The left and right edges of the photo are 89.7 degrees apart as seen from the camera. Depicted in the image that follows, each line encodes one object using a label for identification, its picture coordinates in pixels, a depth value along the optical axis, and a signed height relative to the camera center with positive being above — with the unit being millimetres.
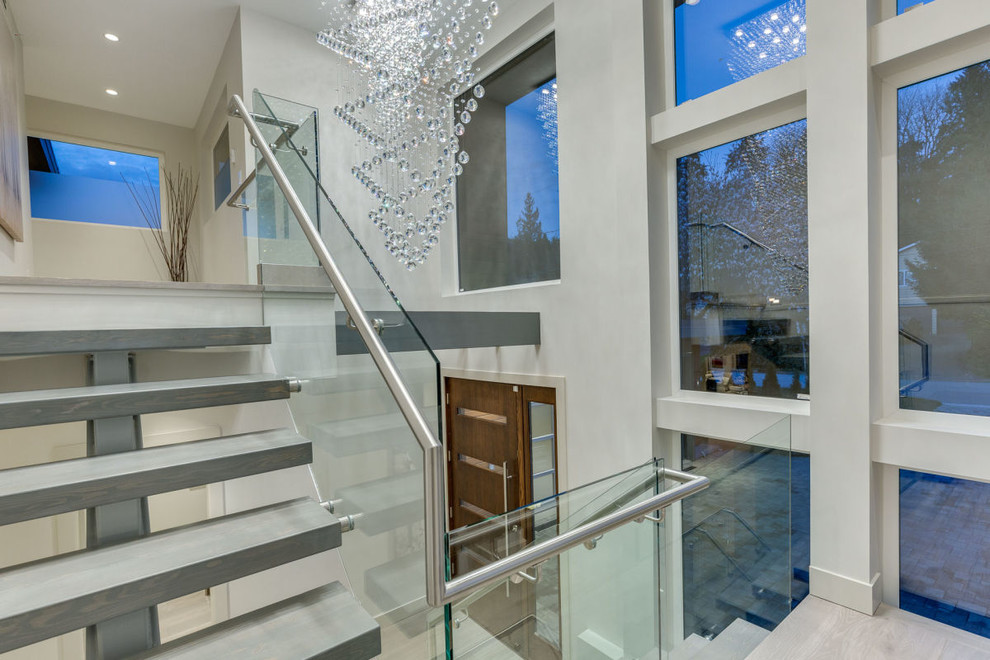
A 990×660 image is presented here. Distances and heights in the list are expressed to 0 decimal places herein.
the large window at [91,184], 5723 +1803
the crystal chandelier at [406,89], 2740 +1365
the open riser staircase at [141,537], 1226 -614
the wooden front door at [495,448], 4012 -1092
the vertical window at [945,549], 2113 -1044
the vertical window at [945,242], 2117 +309
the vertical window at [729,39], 2627 +1564
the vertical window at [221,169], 5289 +1795
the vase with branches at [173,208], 6281 +1588
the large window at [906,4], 2221 +1389
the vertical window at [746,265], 2635 +297
